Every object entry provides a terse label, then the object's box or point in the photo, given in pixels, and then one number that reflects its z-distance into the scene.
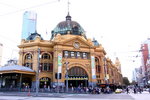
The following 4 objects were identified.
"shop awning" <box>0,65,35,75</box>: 30.91
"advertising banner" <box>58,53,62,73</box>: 35.33
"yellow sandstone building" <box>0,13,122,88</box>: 35.92
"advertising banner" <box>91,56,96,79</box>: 38.26
